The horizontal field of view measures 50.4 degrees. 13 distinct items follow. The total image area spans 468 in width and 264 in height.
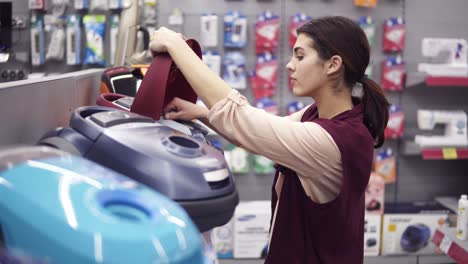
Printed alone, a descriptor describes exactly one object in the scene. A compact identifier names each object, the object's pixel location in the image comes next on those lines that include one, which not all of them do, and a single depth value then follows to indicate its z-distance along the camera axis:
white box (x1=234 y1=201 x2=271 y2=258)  3.23
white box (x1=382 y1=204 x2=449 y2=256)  3.38
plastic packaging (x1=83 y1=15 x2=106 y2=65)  3.48
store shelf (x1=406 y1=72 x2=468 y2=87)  3.37
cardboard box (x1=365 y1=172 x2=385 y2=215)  3.40
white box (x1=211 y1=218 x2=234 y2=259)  3.30
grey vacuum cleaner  0.69
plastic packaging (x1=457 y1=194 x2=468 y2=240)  2.30
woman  1.14
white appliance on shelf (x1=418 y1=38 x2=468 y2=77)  3.31
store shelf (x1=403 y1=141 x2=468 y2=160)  3.39
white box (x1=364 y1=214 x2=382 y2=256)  3.36
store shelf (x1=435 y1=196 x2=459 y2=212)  3.52
